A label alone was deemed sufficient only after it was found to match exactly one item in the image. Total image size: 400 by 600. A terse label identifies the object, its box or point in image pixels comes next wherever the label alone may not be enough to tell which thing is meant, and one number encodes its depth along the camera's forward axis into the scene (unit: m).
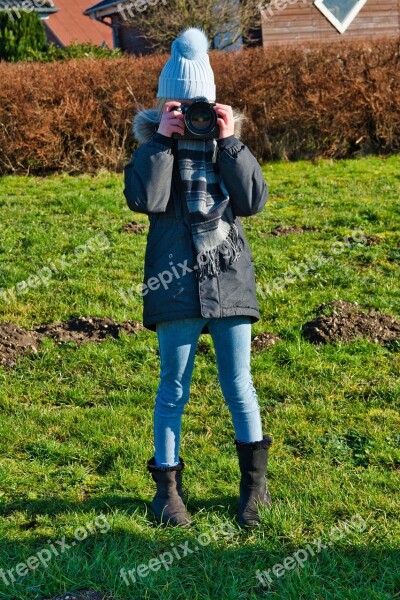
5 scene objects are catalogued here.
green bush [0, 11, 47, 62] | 19.14
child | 3.18
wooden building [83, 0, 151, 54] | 21.91
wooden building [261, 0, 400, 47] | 18.38
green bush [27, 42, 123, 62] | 15.70
